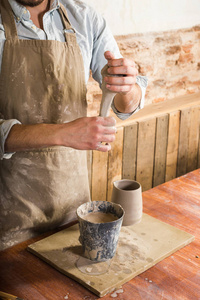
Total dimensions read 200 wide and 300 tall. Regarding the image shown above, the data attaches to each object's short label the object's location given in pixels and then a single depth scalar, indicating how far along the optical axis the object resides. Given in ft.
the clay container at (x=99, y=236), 3.88
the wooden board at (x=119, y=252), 3.82
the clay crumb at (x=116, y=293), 3.66
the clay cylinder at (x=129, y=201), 4.65
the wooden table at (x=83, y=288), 3.68
